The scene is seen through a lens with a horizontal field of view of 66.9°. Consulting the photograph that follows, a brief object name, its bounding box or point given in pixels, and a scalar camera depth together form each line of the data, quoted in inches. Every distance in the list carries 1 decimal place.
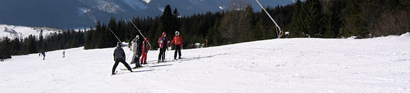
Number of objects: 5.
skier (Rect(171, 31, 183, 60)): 640.7
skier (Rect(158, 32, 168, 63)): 630.5
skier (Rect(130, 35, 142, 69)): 594.9
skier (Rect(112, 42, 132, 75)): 503.8
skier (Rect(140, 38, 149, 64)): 622.5
